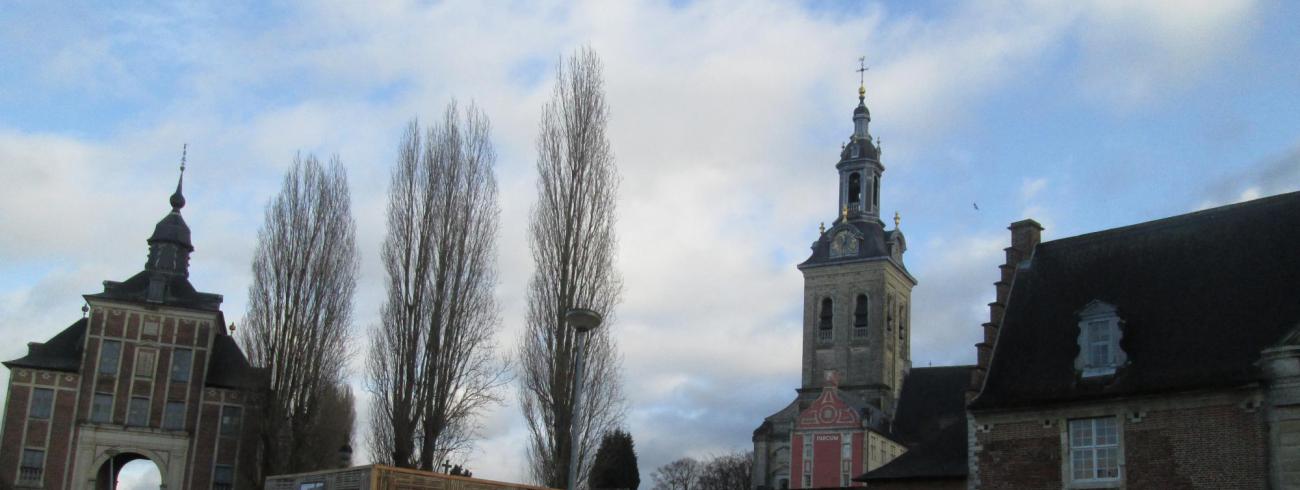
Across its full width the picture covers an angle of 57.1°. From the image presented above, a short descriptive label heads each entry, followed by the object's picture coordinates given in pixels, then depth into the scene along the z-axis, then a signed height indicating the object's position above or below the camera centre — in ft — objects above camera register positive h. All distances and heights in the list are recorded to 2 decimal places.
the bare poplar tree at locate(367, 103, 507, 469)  108.47 +20.47
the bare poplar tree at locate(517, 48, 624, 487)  102.47 +22.52
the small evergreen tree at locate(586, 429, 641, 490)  182.60 +12.37
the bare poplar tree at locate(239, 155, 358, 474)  136.26 +24.68
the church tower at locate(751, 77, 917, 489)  205.36 +42.68
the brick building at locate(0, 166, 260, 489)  156.15 +16.27
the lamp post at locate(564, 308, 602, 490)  67.92 +12.46
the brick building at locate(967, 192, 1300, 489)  81.35 +15.51
